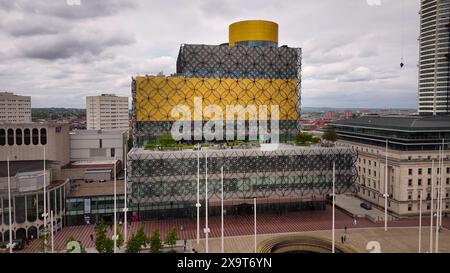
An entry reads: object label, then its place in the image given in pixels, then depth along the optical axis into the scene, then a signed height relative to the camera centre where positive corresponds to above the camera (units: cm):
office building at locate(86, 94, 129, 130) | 14912 +347
